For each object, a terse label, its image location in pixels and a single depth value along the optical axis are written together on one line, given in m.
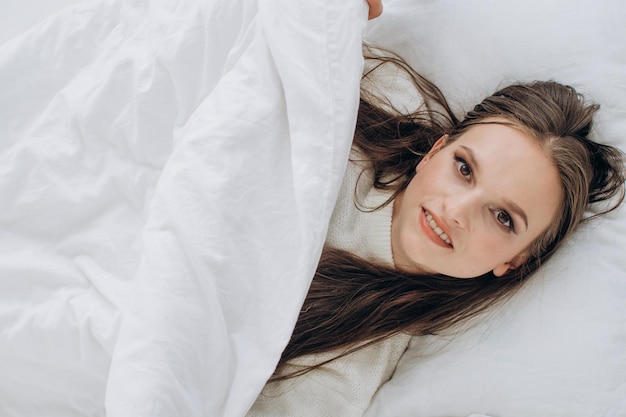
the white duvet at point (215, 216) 0.83
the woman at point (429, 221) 0.92
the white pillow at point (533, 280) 0.92
